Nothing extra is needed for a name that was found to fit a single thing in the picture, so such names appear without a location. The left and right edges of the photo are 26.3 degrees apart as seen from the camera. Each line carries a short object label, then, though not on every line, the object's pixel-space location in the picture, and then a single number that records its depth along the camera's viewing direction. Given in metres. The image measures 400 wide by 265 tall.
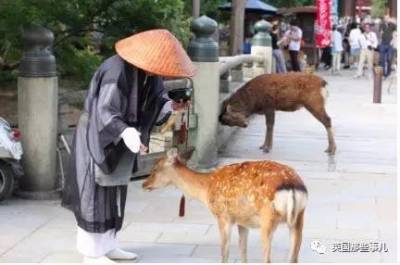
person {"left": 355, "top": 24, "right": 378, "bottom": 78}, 24.75
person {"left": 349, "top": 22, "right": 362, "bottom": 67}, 25.78
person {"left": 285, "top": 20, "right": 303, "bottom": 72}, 25.73
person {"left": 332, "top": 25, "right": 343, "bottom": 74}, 25.91
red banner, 26.28
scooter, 7.71
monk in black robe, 5.54
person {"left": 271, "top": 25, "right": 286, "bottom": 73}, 21.41
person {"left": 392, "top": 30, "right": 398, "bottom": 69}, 24.45
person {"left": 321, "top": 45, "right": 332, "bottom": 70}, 28.02
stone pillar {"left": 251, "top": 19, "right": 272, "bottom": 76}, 17.84
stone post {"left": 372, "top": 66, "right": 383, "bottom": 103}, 17.12
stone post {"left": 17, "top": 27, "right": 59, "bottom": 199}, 7.93
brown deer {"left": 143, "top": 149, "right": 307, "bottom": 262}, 5.21
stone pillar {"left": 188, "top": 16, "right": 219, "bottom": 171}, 9.73
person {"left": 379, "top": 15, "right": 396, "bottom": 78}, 24.39
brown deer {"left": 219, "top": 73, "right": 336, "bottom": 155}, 11.24
